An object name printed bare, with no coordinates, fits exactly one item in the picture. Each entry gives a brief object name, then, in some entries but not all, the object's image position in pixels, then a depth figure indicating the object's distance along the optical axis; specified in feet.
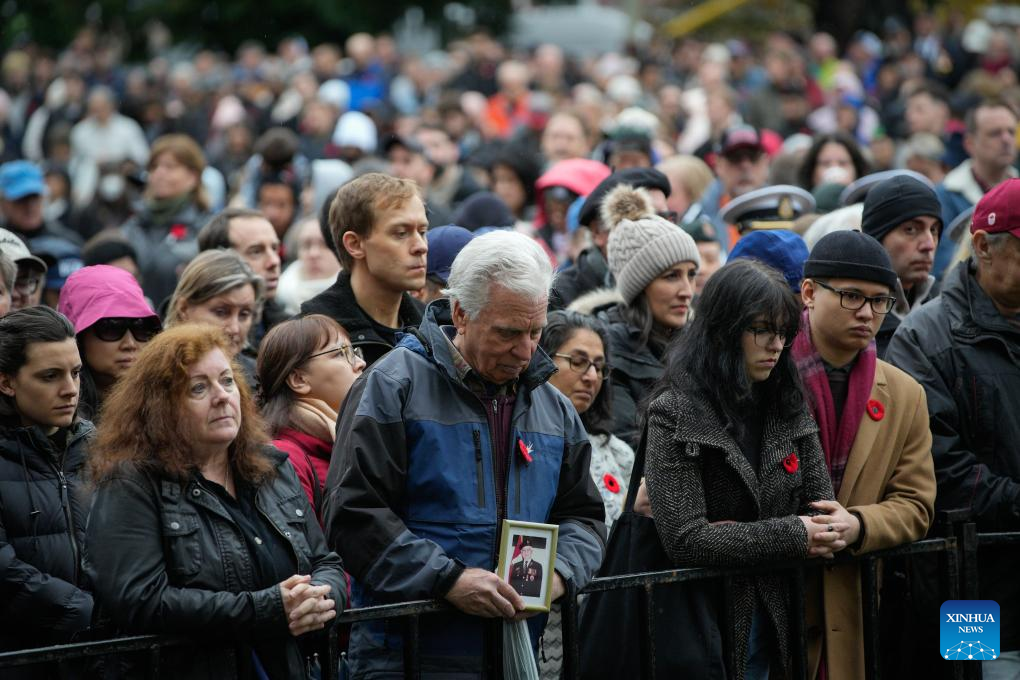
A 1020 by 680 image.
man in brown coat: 31.63
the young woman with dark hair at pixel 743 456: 29.53
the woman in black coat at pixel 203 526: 24.18
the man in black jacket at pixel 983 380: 34.19
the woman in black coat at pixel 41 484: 26.63
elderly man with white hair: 26.17
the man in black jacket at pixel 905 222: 40.29
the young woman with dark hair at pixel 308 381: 31.42
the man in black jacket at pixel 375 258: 35.63
